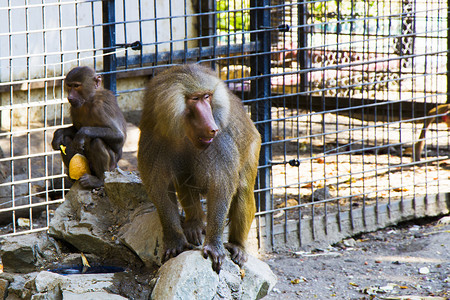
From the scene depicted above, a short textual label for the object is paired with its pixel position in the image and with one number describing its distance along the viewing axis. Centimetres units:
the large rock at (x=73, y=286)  663
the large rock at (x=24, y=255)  800
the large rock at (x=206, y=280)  668
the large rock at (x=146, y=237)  771
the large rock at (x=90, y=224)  810
